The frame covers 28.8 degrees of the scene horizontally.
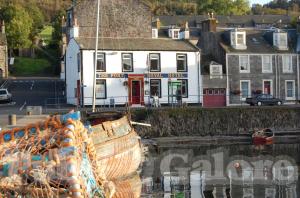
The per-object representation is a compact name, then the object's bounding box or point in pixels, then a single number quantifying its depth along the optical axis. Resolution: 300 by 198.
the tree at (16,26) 93.62
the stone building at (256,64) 59.97
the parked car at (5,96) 58.53
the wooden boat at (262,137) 46.59
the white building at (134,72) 53.25
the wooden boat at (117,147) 24.95
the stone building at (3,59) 81.56
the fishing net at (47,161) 11.55
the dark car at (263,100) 55.75
